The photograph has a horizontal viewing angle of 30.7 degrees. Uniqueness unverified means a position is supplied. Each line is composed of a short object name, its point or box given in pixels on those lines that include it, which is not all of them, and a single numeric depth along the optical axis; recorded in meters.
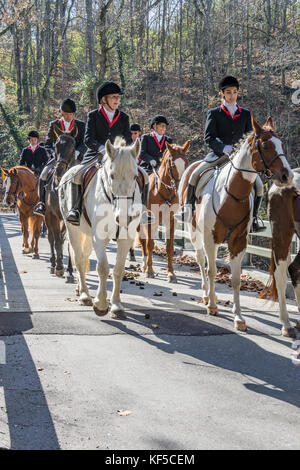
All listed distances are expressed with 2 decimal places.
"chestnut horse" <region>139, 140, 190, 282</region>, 11.67
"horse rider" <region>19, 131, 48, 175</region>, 17.59
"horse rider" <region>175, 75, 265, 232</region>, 8.74
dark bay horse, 10.66
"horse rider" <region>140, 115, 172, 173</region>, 13.37
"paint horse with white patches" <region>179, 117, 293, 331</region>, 6.86
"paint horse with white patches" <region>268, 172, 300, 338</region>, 7.30
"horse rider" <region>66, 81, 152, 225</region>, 8.61
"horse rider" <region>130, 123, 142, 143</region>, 17.66
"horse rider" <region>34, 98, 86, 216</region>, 11.15
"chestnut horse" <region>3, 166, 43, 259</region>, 15.69
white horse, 6.93
